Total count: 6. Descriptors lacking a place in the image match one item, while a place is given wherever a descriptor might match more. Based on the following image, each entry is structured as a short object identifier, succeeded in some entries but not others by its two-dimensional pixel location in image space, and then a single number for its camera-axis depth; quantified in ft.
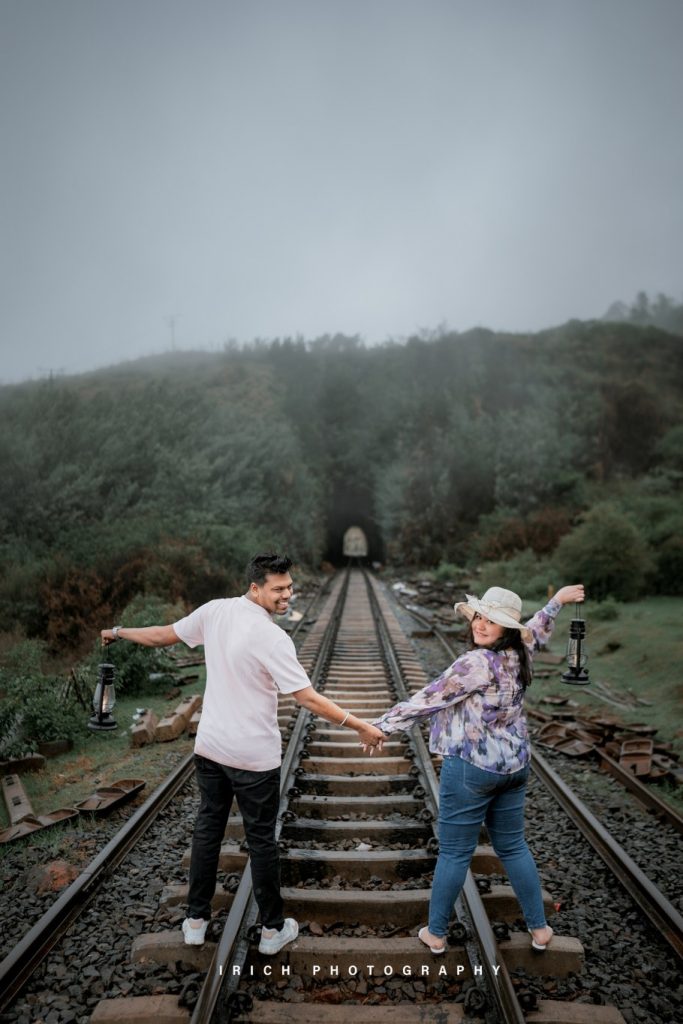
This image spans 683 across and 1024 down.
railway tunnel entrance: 142.20
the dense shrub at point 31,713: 21.38
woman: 9.62
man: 9.77
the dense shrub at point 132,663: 28.48
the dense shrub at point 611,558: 49.21
